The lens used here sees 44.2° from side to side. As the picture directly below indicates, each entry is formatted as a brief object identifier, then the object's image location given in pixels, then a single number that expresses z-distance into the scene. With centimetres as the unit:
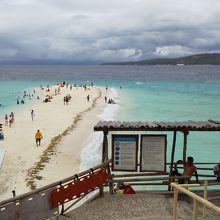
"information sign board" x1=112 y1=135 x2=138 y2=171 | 747
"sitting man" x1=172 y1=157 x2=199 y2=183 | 769
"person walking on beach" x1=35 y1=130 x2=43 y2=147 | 1983
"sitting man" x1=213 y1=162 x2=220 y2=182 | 794
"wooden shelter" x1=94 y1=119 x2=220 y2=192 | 733
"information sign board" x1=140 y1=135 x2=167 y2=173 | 754
